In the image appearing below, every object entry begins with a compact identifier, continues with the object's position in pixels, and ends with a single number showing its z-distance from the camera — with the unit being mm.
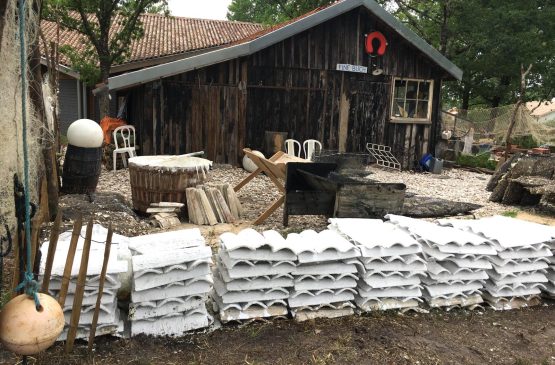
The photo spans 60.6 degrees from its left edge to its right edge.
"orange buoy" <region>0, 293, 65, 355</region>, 2514
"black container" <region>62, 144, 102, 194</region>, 7555
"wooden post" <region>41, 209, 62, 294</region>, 3191
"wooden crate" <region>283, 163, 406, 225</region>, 6402
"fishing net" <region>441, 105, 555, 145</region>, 19297
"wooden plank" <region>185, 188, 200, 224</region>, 7195
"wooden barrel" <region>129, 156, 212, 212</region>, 7312
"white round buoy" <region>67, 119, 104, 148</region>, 7617
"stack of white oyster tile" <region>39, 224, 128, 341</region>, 3432
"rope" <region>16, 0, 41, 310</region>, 2420
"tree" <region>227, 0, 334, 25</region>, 35141
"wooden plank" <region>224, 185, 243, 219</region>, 7570
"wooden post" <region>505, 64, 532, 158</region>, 14411
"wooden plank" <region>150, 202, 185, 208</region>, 7184
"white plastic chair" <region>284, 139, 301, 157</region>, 12188
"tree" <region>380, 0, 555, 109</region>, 21250
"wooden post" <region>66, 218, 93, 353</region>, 3316
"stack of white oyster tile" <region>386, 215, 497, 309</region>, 4422
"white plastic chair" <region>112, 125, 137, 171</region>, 11205
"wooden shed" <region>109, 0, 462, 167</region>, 11445
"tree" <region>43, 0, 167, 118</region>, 12625
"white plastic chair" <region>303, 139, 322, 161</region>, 12586
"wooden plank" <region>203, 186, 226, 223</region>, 7336
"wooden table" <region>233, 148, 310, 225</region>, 7164
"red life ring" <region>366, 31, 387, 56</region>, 12875
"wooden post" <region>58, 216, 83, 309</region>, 3275
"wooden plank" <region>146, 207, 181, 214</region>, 7119
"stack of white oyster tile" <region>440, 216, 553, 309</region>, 4594
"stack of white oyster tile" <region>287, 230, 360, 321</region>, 4055
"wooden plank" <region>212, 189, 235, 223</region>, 7312
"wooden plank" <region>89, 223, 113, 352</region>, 3342
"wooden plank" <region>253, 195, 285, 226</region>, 7121
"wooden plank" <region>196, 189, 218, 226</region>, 7199
